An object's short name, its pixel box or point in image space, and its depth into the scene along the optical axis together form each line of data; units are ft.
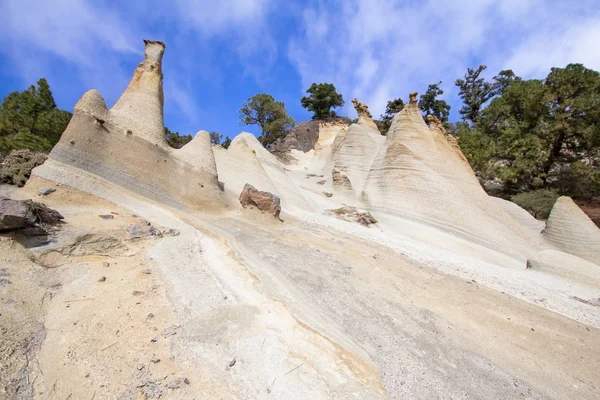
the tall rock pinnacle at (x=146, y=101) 26.91
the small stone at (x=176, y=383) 6.49
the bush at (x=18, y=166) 21.72
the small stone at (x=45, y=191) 19.37
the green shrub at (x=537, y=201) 51.58
